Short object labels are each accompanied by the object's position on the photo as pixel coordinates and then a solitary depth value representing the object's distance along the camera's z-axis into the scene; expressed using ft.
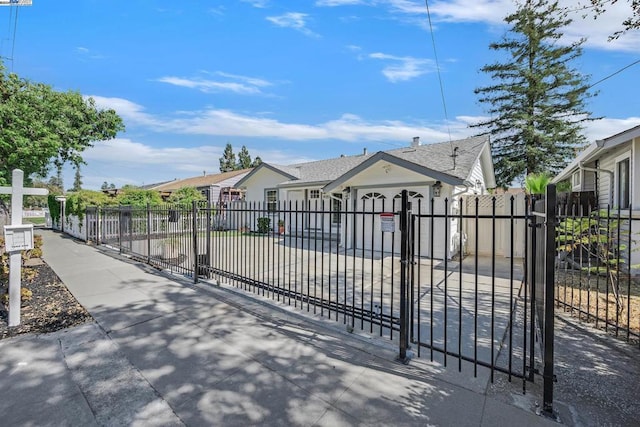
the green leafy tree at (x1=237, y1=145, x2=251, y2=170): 174.50
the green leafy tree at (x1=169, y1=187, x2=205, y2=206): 62.51
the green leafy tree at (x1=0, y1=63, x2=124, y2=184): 36.29
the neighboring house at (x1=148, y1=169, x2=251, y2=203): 77.82
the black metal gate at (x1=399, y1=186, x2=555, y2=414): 7.55
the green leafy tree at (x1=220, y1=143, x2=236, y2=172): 175.57
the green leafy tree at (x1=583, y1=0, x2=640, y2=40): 12.78
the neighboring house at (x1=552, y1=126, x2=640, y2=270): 22.17
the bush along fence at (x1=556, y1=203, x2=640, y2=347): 12.39
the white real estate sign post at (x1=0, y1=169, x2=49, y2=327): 12.82
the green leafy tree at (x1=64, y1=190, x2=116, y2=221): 44.57
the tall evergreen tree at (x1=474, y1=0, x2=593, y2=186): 61.52
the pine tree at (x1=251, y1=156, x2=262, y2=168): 176.42
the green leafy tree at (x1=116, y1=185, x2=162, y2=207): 50.82
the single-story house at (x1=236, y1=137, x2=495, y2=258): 30.42
